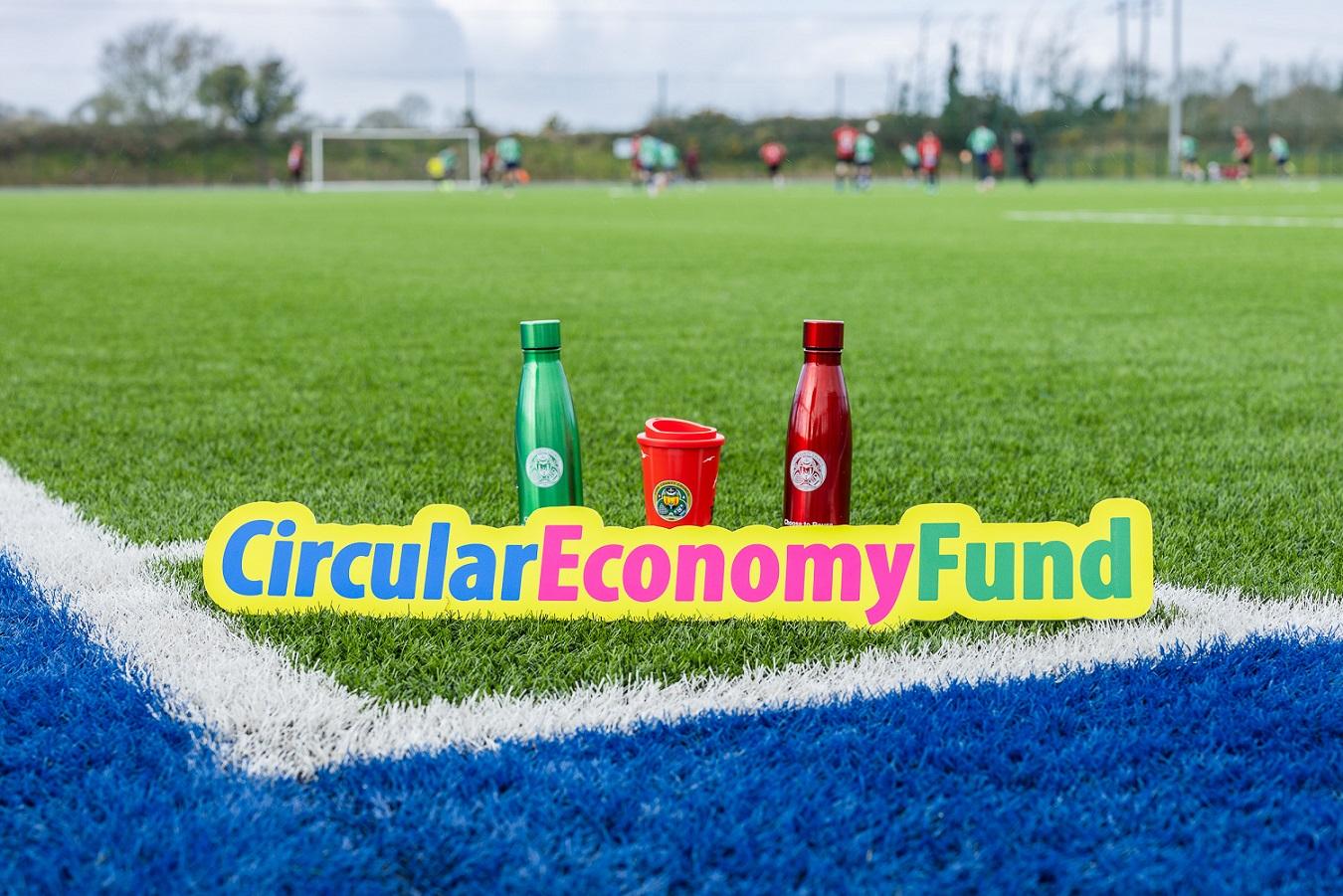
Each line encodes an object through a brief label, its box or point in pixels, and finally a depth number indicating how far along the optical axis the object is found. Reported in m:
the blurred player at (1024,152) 31.77
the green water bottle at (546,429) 2.10
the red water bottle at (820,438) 2.02
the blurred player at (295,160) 36.81
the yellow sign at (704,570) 1.86
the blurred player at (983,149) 30.21
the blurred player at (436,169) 43.00
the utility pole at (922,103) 54.38
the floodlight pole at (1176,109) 39.59
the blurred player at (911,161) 42.88
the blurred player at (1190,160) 42.03
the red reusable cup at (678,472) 2.07
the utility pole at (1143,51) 50.12
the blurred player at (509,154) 33.91
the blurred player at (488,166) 38.91
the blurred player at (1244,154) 36.59
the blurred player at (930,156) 31.47
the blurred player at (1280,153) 38.28
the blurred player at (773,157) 39.06
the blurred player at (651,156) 31.31
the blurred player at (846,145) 33.03
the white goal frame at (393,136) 44.53
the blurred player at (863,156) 33.26
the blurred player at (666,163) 35.78
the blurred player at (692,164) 43.06
